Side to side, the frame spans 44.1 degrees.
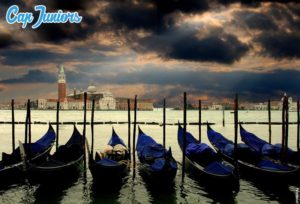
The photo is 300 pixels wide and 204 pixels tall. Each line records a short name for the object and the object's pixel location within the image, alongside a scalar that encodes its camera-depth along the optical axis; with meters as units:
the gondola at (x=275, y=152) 16.27
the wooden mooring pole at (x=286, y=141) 15.72
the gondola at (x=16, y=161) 14.09
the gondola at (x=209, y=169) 12.86
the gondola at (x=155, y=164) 13.70
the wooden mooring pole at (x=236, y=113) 14.42
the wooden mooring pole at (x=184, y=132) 15.27
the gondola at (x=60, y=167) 13.20
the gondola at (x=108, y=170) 13.77
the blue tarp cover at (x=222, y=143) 17.62
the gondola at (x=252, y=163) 13.69
